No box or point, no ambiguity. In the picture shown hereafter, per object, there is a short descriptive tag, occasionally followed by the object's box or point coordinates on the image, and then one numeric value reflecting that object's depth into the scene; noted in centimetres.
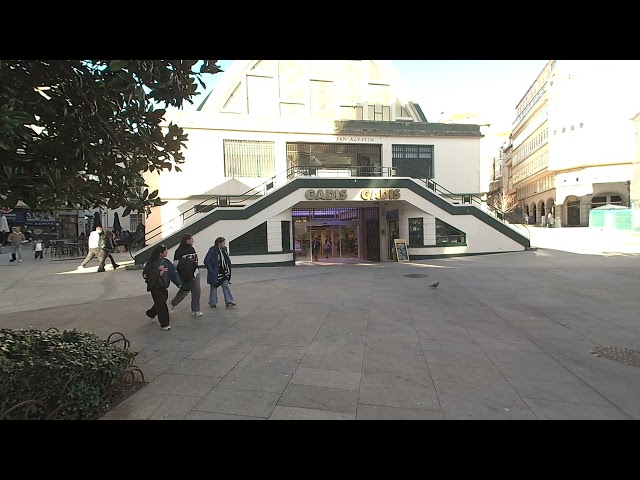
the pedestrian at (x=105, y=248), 1367
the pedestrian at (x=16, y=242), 1716
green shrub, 299
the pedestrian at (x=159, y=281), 602
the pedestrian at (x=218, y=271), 744
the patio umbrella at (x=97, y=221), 2033
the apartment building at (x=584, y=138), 4281
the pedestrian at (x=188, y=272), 696
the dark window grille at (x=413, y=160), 2095
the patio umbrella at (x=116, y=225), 2308
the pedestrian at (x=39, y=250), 1872
